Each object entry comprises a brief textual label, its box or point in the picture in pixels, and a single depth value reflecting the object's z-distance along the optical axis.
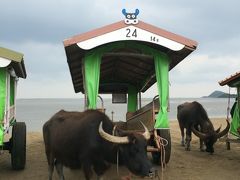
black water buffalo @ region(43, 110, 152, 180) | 3.72
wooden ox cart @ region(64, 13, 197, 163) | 4.75
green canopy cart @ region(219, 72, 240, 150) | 6.51
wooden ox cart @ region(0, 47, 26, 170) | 4.50
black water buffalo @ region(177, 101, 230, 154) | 6.77
